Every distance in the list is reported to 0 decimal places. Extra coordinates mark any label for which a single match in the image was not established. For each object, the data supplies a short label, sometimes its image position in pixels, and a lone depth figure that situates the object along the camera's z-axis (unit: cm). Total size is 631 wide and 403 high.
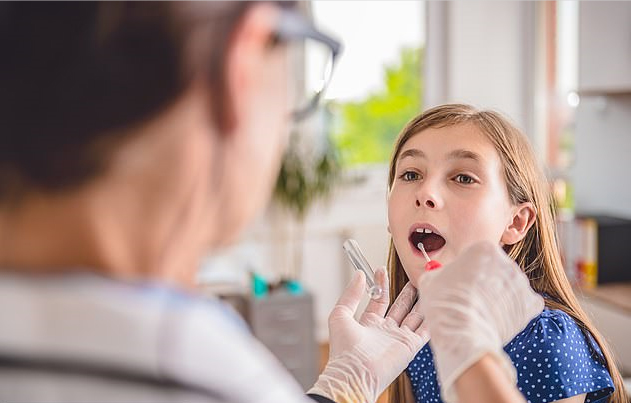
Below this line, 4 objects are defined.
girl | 129
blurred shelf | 329
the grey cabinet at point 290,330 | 375
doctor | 51
